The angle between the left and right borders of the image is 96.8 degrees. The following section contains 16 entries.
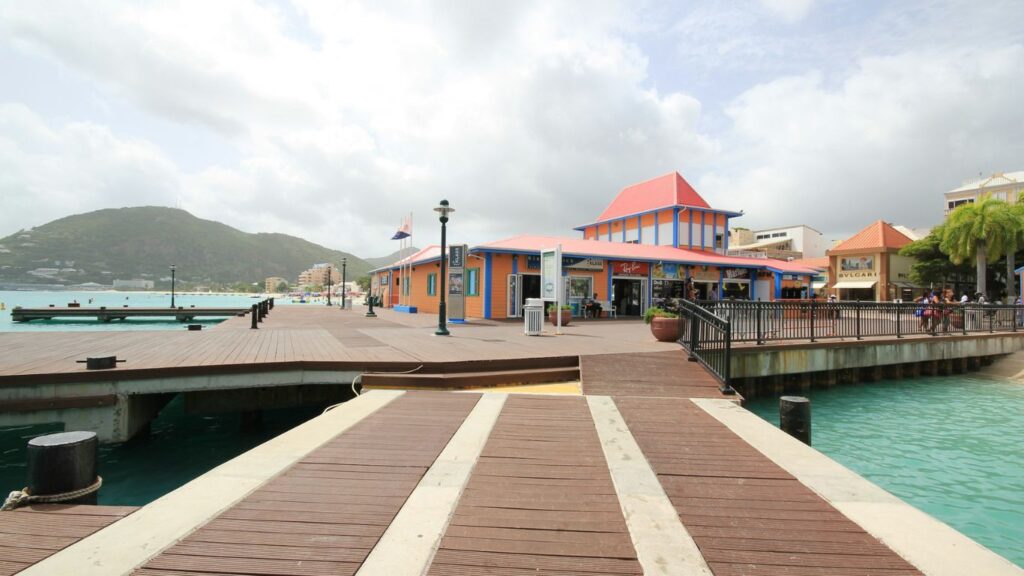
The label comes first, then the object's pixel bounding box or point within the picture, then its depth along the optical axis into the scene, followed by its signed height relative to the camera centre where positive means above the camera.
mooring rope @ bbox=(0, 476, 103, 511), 3.06 -1.38
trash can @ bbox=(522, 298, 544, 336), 13.27 -0.52
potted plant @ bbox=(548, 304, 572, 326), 17.25 -0.37
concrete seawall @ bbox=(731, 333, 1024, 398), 9.80 -1.38
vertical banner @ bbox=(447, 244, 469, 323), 18.94 +0.85
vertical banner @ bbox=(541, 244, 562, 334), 13.38 +0.81
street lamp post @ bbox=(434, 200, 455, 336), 12.87 -0.14
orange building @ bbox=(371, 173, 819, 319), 22.08 +2.16
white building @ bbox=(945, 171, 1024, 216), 64.56 +17.51
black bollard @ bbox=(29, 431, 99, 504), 3.13 -1.17
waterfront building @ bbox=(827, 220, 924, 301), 42.34 +3.78
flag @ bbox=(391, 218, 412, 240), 25.95 +4.11
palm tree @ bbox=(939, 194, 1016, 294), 29.86 +5.12
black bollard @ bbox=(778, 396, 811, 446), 5.26 -1.31
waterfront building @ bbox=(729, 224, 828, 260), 65.25 +9.32
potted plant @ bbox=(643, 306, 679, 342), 11.07 -0.55
